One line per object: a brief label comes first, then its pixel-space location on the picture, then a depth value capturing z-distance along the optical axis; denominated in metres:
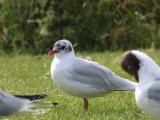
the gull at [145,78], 6.79
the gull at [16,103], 8.45
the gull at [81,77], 9.01
